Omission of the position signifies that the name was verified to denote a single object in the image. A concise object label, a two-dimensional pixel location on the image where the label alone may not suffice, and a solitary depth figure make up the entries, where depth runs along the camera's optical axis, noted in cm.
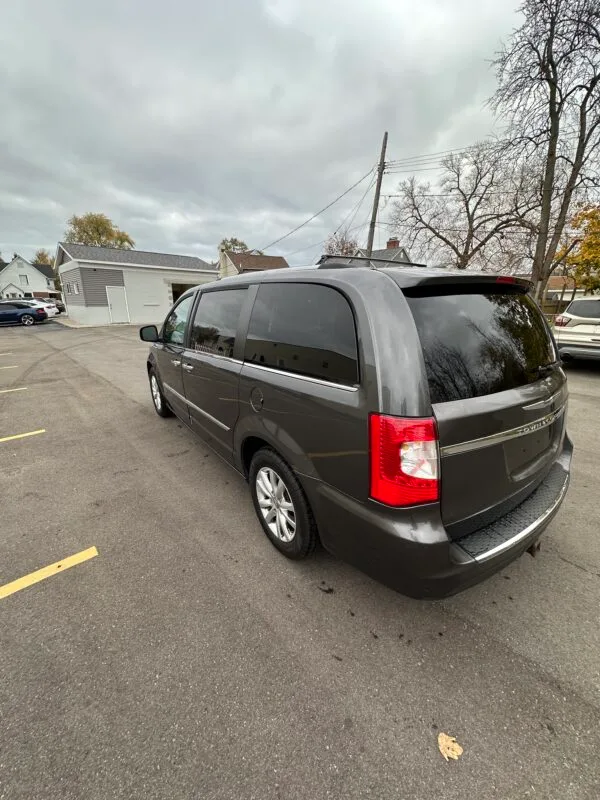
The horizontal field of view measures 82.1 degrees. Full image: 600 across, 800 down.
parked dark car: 2289
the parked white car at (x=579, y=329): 734
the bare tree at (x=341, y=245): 3391
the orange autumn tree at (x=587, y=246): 1448
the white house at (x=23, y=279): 5744
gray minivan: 150
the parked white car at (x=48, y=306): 2560
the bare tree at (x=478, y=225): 2064
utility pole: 1447
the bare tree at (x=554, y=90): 1164
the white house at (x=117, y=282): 2166
